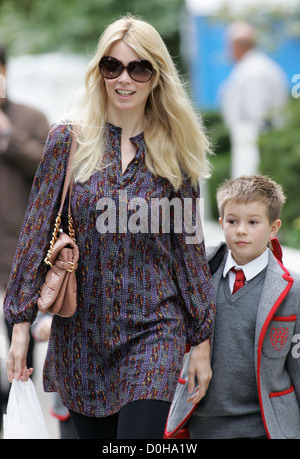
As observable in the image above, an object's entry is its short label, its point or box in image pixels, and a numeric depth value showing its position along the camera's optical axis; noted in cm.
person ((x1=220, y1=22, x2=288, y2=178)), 1039
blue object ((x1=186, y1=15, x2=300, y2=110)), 1177
